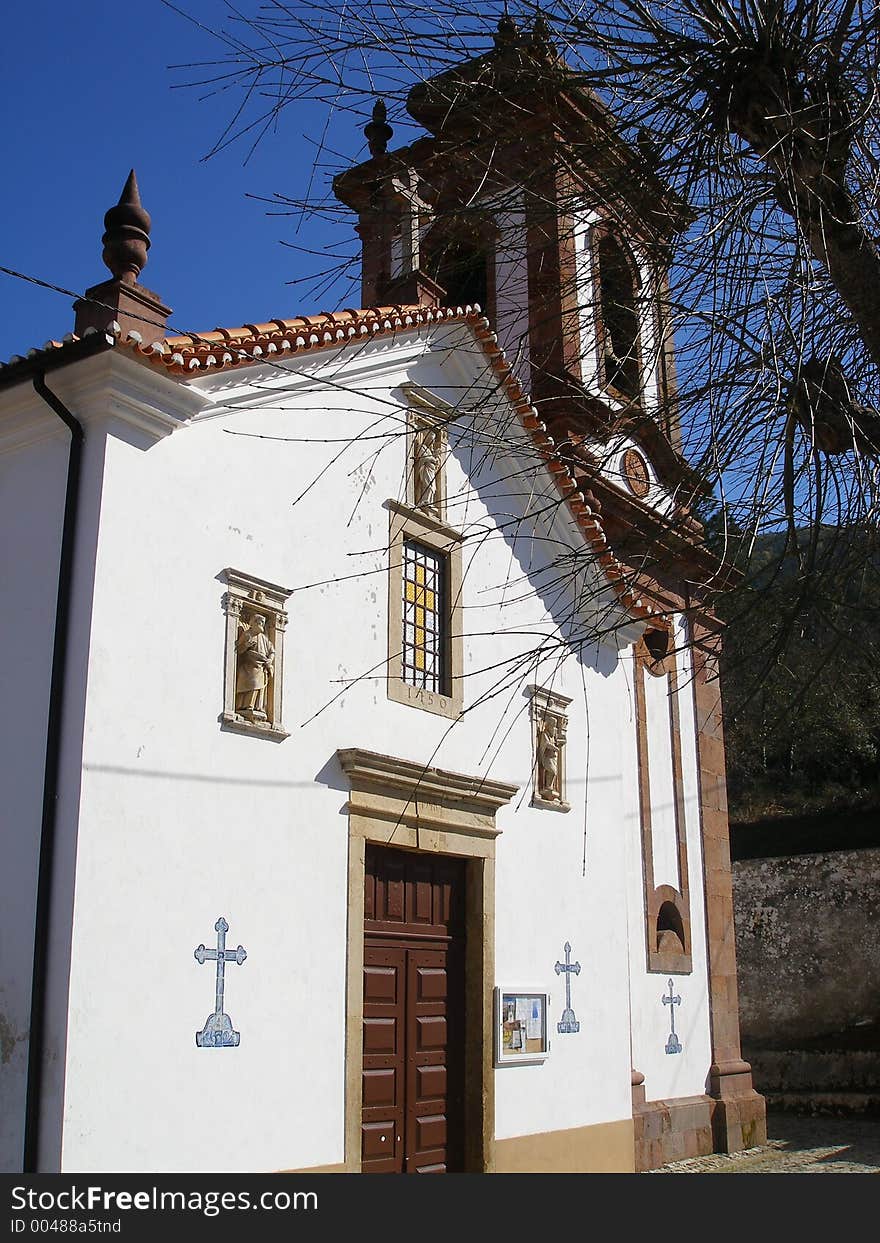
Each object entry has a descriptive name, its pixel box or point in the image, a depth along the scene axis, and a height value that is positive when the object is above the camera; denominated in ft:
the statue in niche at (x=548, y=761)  33.09 +5.24
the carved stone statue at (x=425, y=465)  30.68 +12.12
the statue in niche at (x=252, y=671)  24.00 +5.51
